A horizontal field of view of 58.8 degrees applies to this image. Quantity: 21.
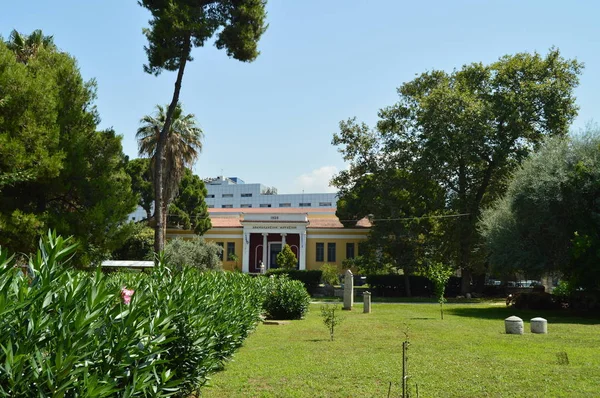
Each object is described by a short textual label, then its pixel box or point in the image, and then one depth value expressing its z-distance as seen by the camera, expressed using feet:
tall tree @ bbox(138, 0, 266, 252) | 64.13
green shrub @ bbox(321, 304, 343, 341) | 42.53
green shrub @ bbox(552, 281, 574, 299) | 69.41
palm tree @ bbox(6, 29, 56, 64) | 67.46
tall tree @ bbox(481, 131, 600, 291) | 67.21
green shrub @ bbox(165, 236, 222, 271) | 118.42
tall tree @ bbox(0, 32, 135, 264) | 51.88
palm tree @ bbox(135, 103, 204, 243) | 110.93
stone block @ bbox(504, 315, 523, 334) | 47.21
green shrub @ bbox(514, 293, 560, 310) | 78.74
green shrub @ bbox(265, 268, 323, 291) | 120.98
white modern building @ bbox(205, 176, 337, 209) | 281.33
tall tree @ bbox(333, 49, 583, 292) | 101.19
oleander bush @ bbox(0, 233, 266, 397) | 9.21
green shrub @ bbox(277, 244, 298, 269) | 138.41
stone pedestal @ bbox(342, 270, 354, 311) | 77.20
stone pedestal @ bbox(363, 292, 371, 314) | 72.45
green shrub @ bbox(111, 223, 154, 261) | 133.28
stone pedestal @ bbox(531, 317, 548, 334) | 47.78
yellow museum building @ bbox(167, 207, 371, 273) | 160.97
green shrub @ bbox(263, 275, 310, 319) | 59.41
